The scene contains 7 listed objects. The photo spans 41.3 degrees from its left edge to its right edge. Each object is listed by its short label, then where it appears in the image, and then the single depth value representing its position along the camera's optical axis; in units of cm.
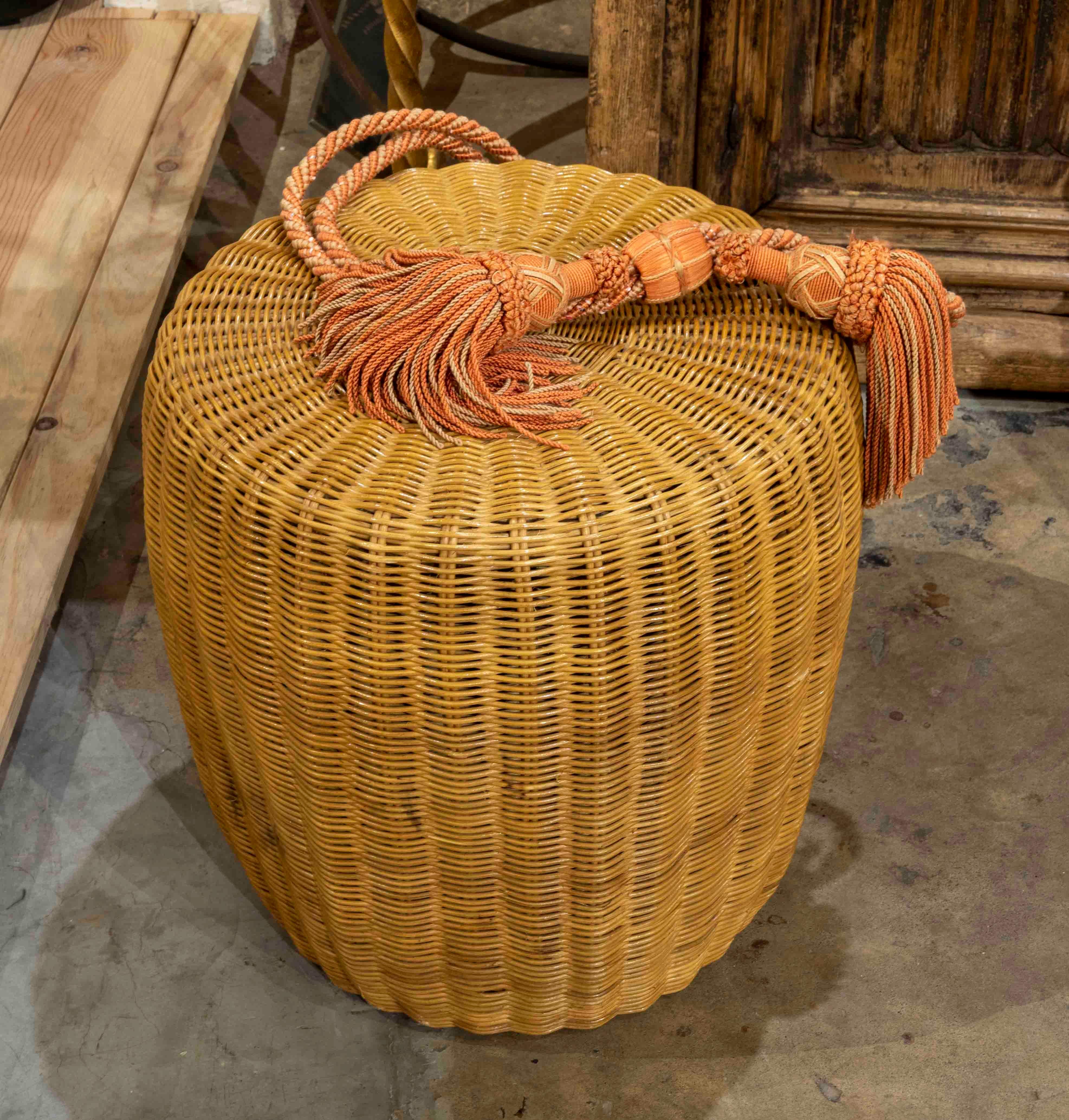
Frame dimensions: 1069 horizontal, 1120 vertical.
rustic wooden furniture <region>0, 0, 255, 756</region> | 187
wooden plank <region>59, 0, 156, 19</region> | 257
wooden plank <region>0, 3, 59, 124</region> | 243
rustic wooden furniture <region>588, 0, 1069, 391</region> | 200
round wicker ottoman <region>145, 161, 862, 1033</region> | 115
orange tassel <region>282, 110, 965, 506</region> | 126
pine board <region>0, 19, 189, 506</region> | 207
